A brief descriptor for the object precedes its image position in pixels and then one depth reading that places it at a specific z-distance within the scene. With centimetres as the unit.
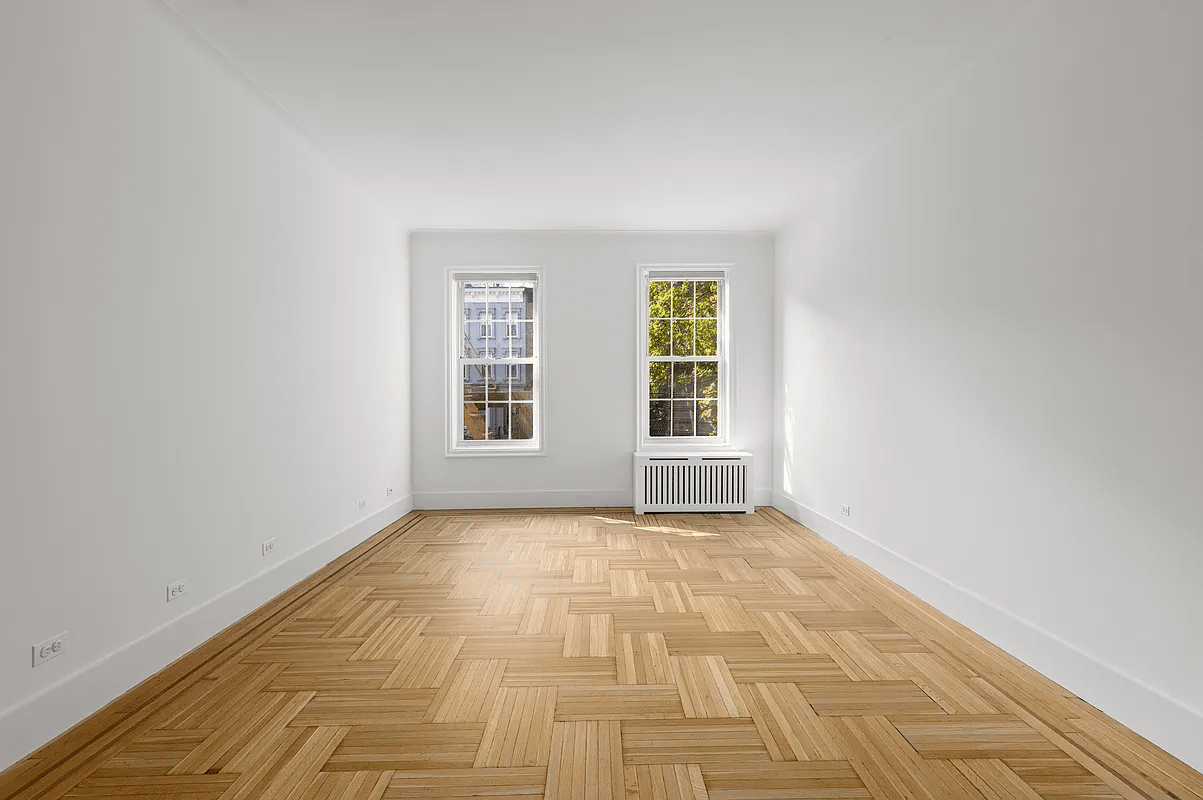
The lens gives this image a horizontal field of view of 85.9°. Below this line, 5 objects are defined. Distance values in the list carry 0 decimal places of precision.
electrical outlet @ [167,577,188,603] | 287
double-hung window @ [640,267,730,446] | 697
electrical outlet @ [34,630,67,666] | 216
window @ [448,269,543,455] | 693
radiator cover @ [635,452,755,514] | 650
